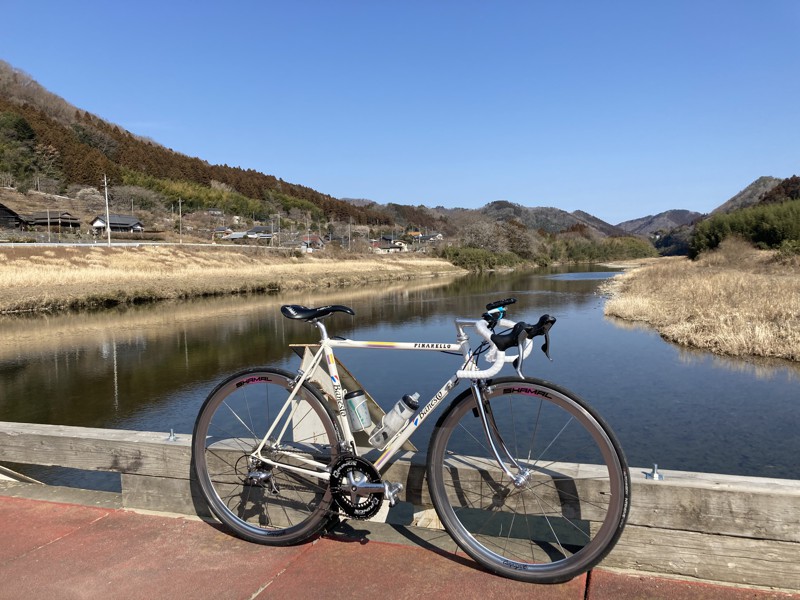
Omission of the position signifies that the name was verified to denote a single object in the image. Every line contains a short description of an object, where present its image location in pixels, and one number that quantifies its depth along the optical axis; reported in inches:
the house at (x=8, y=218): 2006.6
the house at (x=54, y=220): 2218.0
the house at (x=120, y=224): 2383.1
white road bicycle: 84.8
